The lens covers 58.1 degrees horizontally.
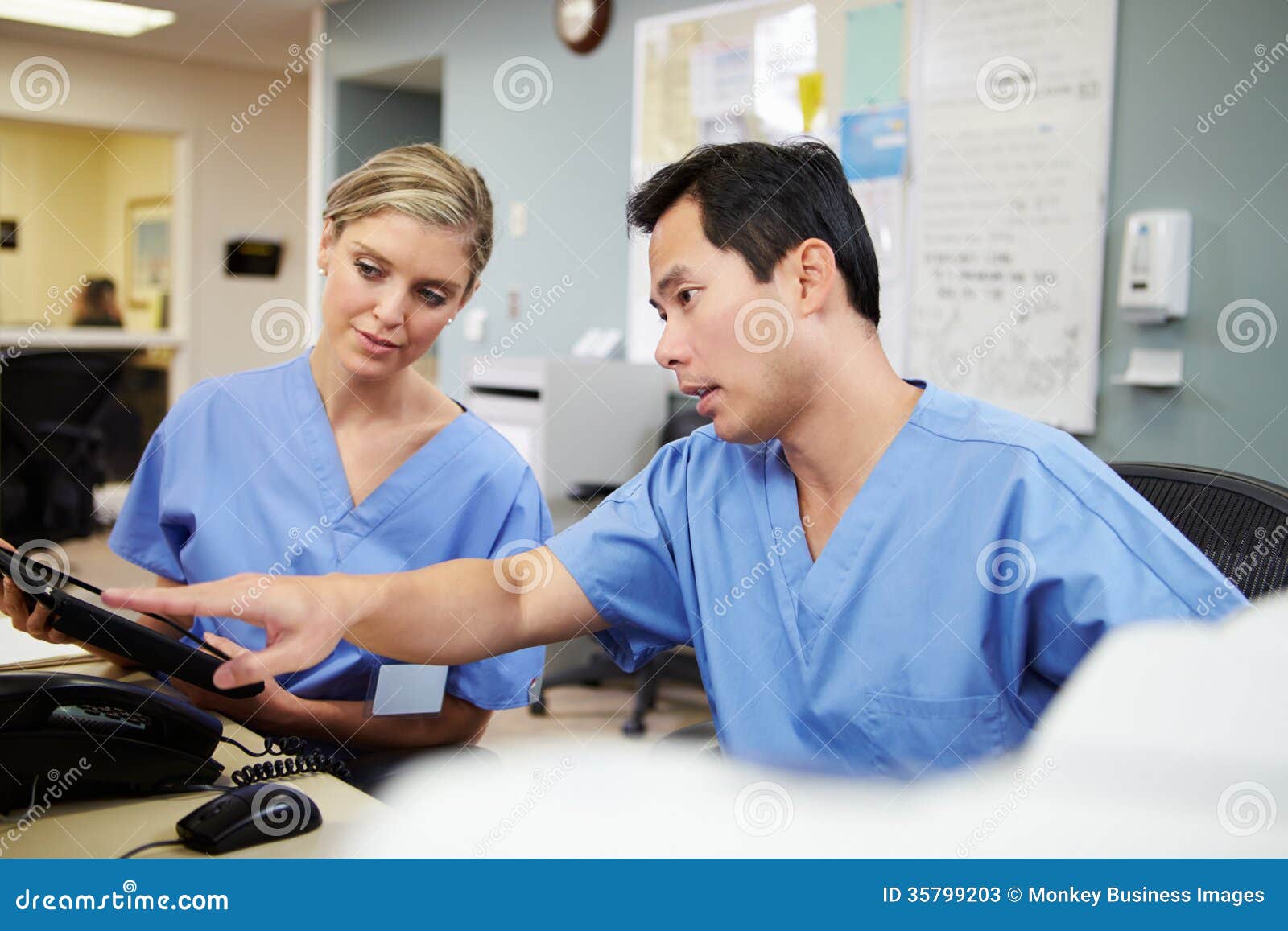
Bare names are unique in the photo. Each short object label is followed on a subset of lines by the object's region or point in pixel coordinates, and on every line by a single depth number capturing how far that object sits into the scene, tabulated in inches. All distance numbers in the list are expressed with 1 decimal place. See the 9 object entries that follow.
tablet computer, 38.1
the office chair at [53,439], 200.4
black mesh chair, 41.4
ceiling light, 237.6
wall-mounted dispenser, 105.1
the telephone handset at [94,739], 38.8
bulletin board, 114.5
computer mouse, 36.4
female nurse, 56.9
